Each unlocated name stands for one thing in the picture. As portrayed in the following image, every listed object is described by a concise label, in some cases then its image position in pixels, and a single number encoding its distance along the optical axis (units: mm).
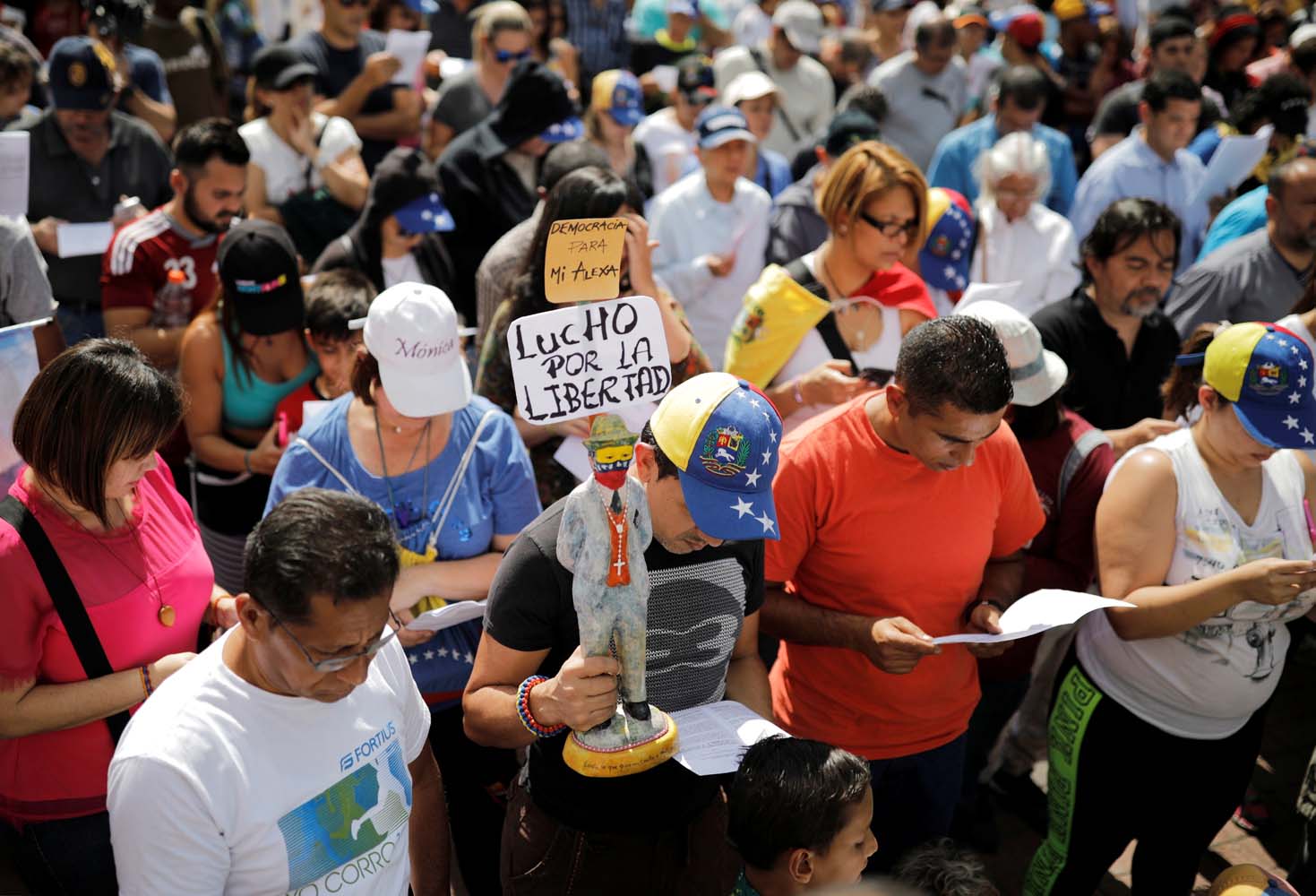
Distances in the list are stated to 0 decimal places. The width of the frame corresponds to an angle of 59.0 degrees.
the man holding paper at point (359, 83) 6953
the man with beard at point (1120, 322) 4043
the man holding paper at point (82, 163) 4895
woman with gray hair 5617
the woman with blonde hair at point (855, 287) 3930
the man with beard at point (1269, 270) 4742
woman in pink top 2365
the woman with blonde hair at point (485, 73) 6418
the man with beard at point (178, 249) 4398
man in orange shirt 2760
